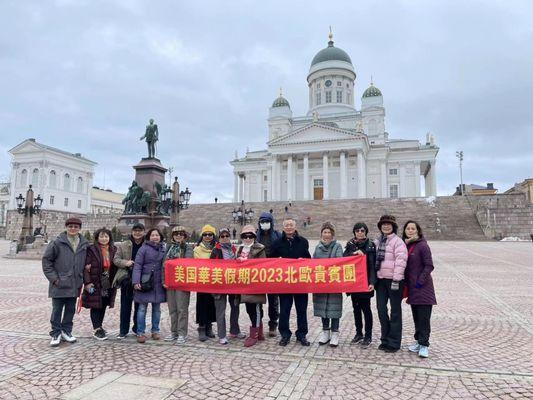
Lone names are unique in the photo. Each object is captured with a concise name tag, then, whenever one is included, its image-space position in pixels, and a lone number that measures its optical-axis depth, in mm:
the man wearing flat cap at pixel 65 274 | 5238
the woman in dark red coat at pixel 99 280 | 5512
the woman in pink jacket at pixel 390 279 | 5023
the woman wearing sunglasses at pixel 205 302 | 5673
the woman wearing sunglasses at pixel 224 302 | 5473
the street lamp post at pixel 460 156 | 65275
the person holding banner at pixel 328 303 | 5321
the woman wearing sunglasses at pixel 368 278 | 5324
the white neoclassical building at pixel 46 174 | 68375
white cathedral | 58438
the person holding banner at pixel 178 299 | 5523
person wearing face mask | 5797
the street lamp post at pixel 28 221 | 22188
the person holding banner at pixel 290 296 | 5359
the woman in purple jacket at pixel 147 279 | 5516
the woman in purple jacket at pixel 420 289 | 4855
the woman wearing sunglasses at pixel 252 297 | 5414
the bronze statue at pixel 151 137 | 17969
